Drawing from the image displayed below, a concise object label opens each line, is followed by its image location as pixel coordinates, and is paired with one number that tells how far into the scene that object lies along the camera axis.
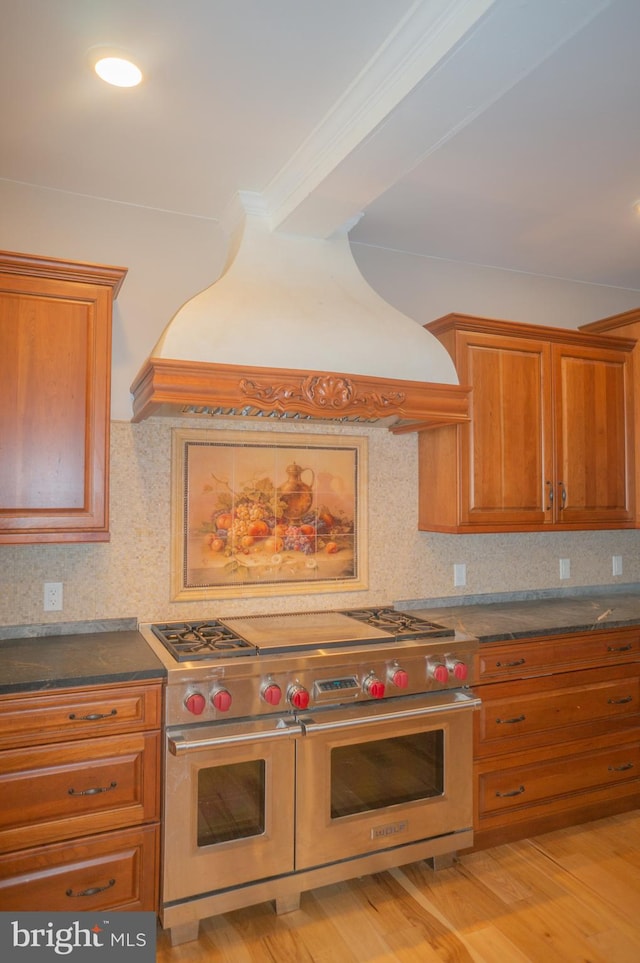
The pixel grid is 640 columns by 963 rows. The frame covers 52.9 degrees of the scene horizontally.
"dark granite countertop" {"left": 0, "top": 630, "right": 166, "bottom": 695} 1.97
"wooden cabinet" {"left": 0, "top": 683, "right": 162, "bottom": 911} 1.92
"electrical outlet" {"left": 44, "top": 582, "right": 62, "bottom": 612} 2.50
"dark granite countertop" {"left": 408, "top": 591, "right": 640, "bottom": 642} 2.72
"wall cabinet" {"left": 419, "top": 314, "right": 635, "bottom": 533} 2.97
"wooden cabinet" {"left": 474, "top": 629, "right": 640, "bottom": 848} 2.63
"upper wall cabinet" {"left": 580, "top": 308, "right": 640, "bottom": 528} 3.40
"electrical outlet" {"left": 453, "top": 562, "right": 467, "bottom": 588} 3.29
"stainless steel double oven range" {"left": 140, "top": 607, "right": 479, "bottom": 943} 2.10
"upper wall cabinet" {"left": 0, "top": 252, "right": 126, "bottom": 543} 2.17
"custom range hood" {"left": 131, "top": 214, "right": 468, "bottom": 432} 2.21
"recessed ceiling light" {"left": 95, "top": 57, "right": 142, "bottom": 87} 1.84
